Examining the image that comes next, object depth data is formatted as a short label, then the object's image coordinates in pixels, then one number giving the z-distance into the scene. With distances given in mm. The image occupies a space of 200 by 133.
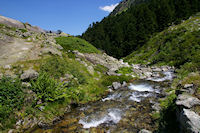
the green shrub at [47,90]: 8570
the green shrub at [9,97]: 6744
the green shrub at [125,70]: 18114
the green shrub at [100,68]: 17625
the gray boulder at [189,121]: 4100
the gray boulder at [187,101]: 5347
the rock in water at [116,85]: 13531
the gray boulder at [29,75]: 9188
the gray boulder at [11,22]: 27181
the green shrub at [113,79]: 14352
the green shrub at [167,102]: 7657
